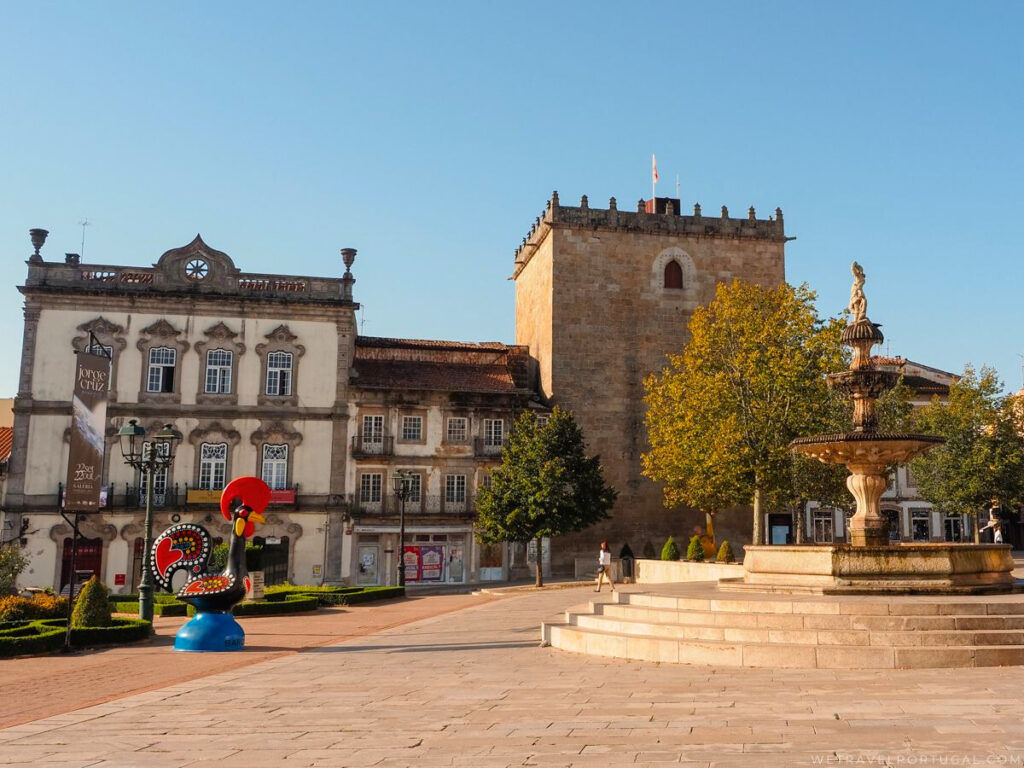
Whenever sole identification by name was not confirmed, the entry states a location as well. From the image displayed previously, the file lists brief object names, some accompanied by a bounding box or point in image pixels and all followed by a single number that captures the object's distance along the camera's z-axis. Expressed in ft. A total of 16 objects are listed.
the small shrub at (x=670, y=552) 106.93
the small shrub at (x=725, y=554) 102.03
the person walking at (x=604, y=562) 86.99
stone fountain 46.70
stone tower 138.00
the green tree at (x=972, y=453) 123.54
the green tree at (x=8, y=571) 77.87
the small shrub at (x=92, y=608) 56.44
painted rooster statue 51.83
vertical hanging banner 58.34
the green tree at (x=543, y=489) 113.70
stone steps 36.99
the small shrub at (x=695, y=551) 106.83
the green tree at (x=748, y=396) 101.60
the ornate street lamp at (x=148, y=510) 63.73
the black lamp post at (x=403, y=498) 106.11
